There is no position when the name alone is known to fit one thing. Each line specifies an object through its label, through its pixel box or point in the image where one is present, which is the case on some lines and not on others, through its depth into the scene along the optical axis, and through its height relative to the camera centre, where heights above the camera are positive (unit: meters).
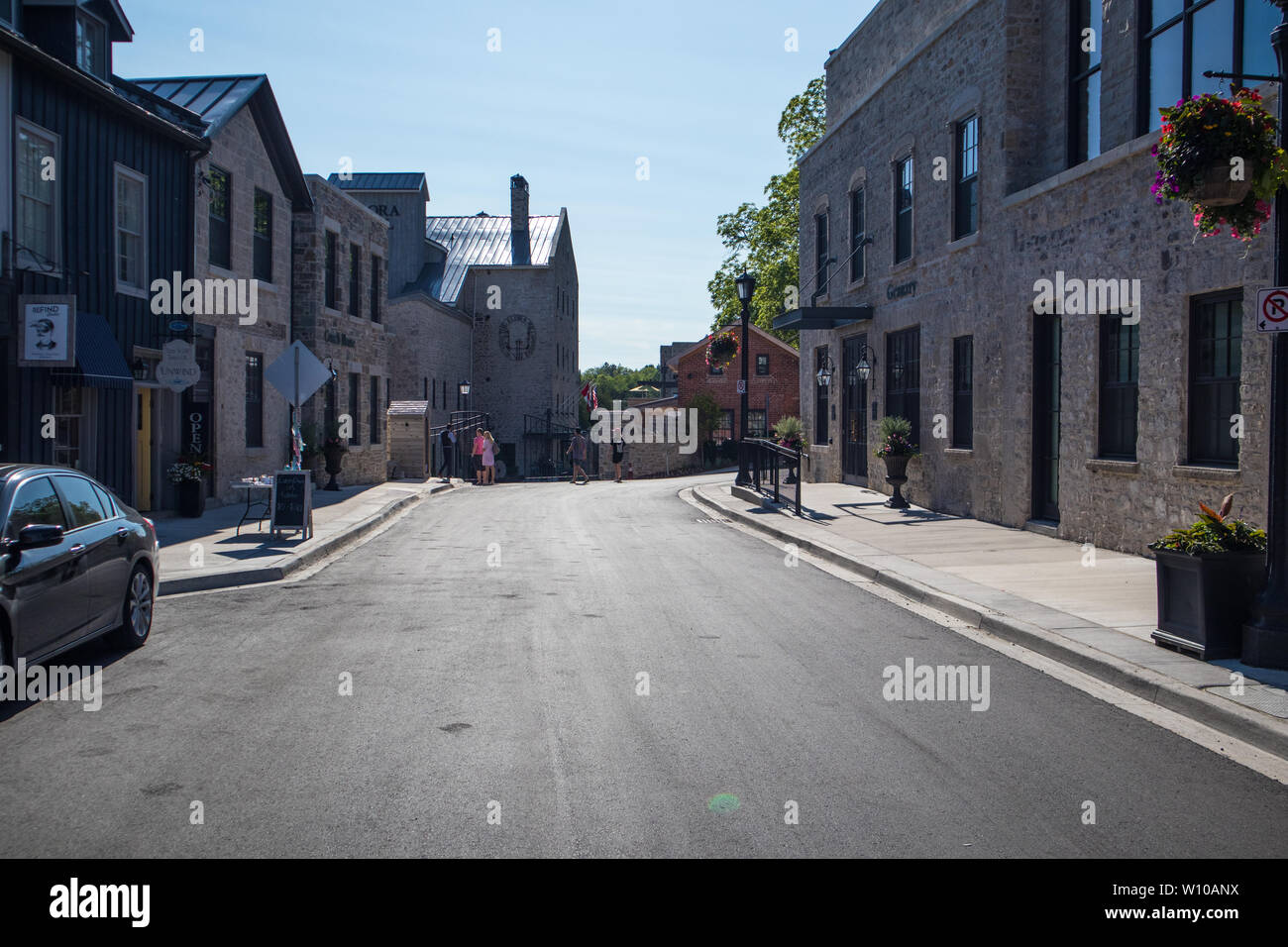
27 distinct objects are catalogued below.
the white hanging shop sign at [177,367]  15.98 +1.09
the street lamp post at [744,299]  23.72 +3.19
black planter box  7.27 -1.11
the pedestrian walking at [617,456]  36.03 -0.59
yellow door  17.52 -0.31
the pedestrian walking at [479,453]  32.50 -0.45
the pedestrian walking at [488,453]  31.72 -0.43
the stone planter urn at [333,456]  24.62 -0.41
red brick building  56.53 +2.95
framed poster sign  13.66 +1.37
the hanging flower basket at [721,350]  31.08 +2.64
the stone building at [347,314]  24.62 +3.10
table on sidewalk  15.77 -0.72
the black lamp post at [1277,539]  6.90 -0.66
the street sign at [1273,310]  6.73 +0.83
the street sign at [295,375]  14.89 +0.89
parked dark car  6.48 -0.88
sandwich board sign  14.80 -0.89
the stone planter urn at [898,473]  19.06 -0.61
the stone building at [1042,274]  11.66 +2.42
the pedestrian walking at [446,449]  34.03 -0.34
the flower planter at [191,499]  17.89 -1.04
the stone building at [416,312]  39.06 +4.93
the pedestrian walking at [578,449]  34.28 -0.33
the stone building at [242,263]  19.61 +3.50
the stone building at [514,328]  48.31 +5.13
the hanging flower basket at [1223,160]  6.93 +1.87
